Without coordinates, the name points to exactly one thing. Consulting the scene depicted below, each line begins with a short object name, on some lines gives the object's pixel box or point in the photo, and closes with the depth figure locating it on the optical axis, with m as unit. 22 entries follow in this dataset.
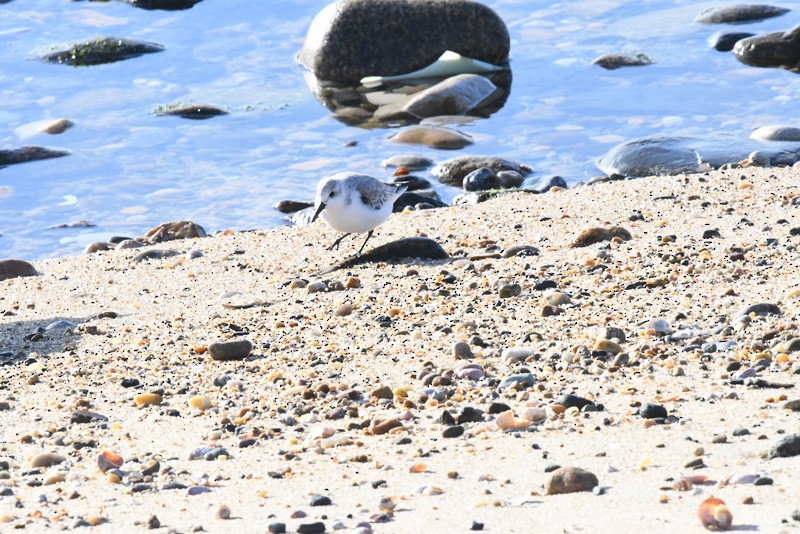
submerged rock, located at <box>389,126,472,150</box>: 24.59
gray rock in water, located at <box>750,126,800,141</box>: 22.55
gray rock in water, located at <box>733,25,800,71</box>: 28.52
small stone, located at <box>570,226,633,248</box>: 14.49
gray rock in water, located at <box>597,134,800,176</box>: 21.08
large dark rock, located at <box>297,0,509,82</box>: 28.70
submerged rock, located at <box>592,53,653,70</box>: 28.67
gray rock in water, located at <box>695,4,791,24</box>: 31.72
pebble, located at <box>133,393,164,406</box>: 10.62
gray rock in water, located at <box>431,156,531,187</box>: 22.69
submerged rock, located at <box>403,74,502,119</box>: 26.31
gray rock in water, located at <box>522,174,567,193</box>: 21.23
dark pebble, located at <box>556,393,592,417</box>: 9.19
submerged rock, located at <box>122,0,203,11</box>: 34.69
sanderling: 14.94
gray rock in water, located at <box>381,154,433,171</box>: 23.34
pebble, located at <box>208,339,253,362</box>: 11.62
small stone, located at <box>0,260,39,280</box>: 16.98
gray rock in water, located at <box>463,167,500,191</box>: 21.84
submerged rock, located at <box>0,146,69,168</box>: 24.36
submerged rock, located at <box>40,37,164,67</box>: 30.59
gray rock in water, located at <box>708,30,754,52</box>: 29.82
